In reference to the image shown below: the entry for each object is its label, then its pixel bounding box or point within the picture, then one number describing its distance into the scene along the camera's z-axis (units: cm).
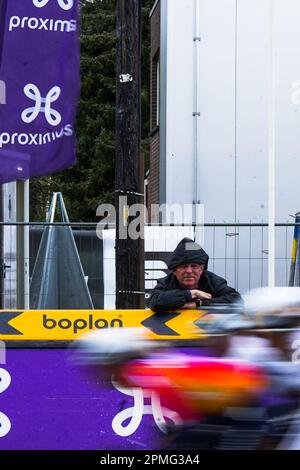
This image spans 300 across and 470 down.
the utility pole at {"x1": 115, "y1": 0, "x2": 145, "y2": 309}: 1518
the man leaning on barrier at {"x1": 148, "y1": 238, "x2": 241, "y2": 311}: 1208
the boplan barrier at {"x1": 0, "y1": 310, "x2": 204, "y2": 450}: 1139
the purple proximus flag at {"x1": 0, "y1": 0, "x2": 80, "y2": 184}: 1766
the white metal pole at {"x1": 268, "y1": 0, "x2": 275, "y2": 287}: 1276
